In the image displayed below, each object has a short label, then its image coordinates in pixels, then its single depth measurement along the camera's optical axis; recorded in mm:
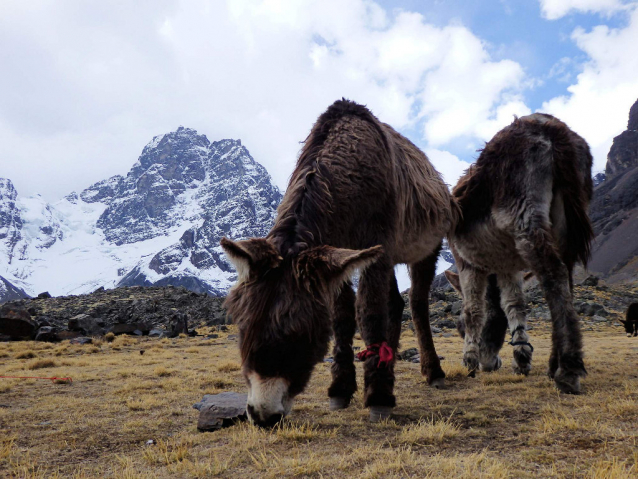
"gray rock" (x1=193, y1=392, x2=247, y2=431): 3966
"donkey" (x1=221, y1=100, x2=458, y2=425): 3203
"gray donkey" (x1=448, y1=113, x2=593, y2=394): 4812
